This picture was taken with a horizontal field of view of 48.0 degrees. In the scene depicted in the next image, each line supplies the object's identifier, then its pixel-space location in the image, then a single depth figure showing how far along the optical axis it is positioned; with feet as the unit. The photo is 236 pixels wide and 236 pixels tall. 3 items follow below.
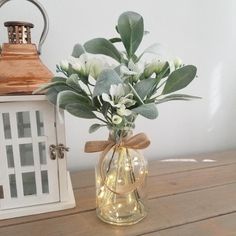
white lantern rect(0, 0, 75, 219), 1.92
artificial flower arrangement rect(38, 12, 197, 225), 1.69
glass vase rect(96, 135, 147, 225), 2.02
